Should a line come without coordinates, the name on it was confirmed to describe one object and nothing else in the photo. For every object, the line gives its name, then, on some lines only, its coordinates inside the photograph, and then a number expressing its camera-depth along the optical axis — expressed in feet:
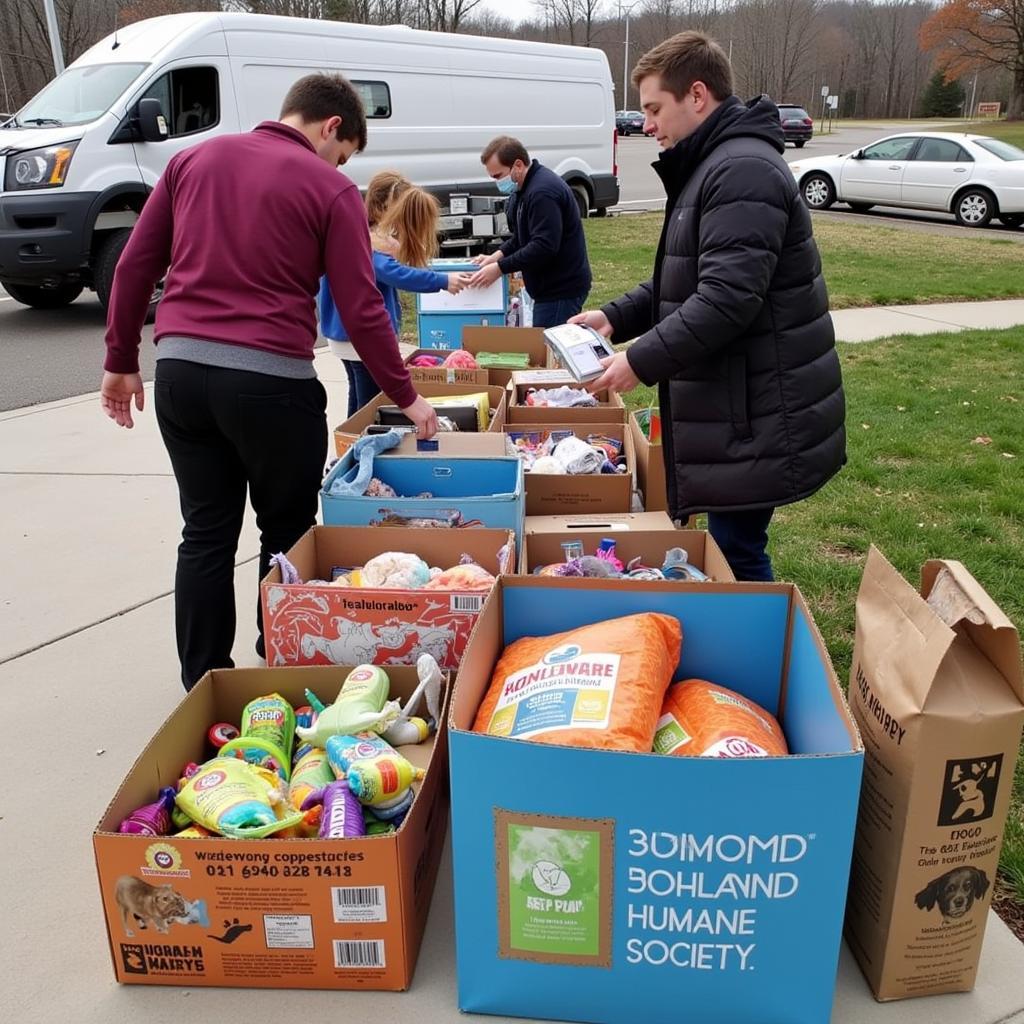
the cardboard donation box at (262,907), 5.62
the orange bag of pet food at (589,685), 5.58
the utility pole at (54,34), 56.29
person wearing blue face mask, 15.96
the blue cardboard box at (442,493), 9.16
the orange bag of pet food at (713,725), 5.94
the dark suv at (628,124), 145.53
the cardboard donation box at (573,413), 12.58
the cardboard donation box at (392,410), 11.34
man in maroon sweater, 7.67
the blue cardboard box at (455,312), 17.69
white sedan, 44.45
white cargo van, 27.02
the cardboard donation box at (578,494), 10.57
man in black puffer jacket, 7.31
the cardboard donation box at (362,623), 7.55
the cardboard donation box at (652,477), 10.83
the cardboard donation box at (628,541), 8.69
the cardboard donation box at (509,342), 16.14
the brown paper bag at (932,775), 5.29
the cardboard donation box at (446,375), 14.02
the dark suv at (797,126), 114.01
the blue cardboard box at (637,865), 4.98
